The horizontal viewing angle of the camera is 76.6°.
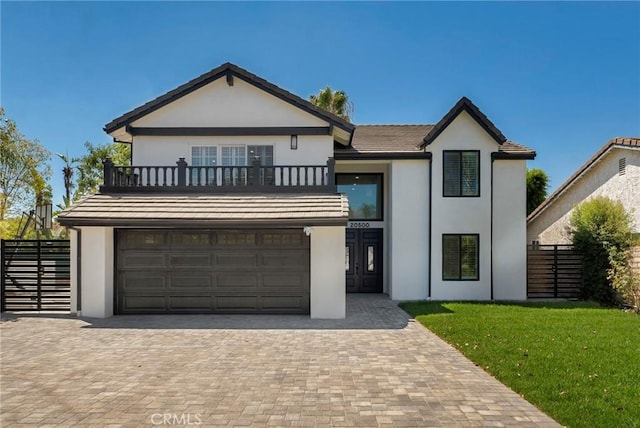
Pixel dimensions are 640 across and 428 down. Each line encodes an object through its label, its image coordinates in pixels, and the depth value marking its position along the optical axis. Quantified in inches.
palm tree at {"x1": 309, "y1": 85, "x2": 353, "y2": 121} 1101.7
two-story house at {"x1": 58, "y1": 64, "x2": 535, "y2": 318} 450.0
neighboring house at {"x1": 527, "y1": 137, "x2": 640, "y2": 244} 605.9
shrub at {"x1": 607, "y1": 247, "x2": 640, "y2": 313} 497.0
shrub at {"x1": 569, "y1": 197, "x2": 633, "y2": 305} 526.3
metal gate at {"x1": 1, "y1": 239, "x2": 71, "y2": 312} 467.8
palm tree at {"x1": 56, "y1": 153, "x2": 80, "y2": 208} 1448.1
